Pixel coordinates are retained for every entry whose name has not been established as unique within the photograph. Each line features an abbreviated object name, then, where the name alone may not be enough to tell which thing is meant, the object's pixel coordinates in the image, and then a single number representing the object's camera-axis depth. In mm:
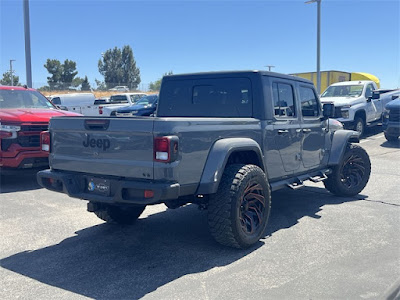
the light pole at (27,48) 14025
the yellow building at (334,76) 23094
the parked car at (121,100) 20953
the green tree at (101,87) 55481
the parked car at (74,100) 24827
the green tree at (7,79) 58725
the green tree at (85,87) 52703
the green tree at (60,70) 59875
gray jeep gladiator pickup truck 3836
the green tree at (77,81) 62625
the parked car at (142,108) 16203
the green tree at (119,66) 72000
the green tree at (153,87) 59625
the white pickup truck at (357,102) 13039
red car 7328
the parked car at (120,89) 43172
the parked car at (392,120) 12609
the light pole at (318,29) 20633
